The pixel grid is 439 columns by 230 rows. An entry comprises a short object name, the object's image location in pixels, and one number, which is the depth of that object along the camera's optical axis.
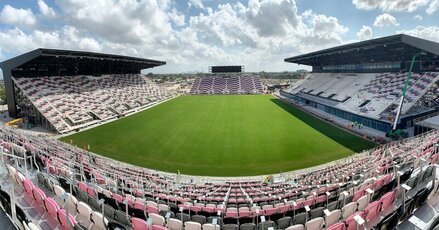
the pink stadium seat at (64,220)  5.31
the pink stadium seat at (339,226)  5.00
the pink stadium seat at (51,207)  5.81
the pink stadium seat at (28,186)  6.81
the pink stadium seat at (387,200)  6.01
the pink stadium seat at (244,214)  7.76
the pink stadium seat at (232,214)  7.80
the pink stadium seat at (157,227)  5.42
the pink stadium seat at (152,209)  7.54
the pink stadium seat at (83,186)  8.70
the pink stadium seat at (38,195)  6.33
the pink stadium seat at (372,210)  5.65
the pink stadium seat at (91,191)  8.51
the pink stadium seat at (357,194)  7.48
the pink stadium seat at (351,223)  5.06
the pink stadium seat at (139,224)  5.59
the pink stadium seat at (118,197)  8.22
